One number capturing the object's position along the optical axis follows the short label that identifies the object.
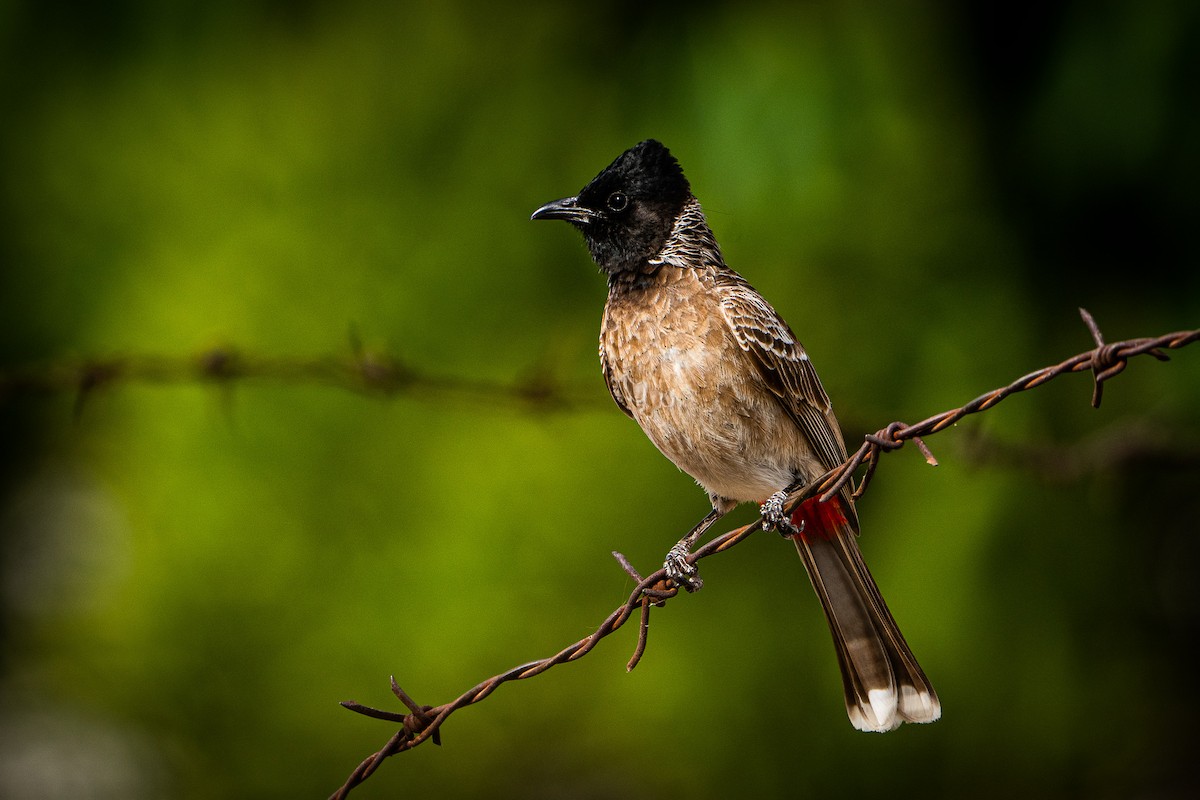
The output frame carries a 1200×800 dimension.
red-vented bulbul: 5.25
